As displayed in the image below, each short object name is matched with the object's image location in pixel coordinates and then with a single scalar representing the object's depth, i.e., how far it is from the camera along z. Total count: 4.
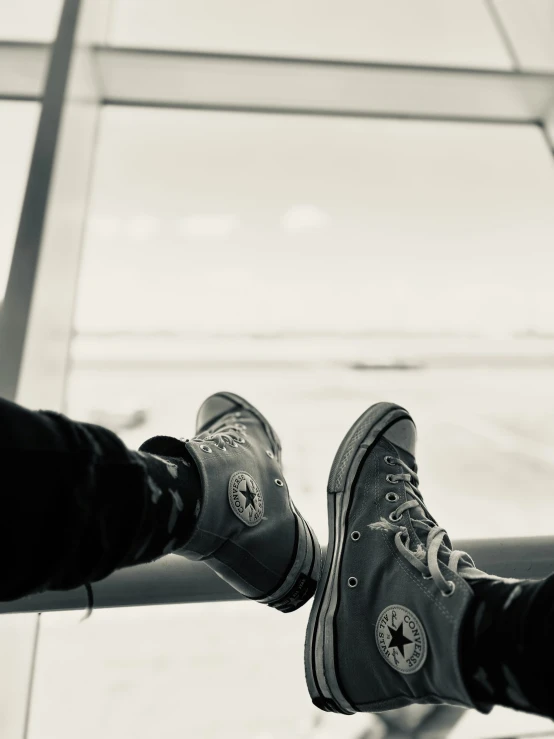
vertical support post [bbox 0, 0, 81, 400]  0.74
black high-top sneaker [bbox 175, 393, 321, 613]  0.51
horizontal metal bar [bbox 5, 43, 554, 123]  1.38
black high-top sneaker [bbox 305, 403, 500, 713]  0.45
